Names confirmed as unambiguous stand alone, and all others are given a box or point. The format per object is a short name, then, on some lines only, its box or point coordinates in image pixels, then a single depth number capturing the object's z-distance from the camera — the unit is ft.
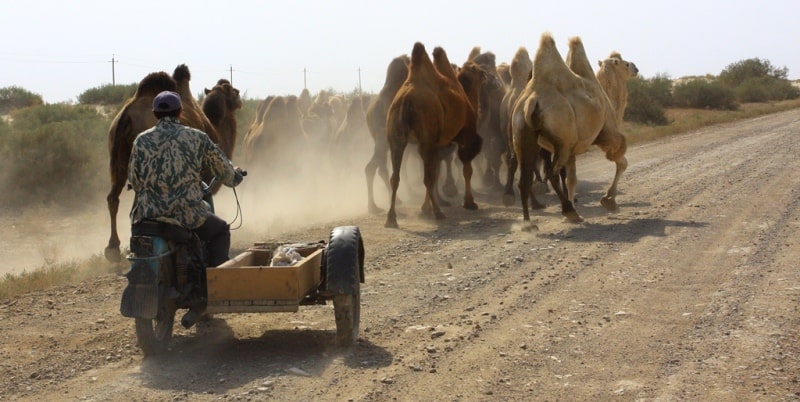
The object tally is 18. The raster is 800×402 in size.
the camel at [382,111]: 55.16
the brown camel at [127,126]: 37.78
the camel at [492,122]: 60.44
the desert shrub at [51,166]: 66.59
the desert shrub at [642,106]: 129.08
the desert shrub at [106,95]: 127.22
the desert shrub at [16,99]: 128.26
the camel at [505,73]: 69.21
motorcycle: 22.61
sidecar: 22.85
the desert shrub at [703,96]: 159.43
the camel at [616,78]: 57.57
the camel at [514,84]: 53.72
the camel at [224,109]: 48.37
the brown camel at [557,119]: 42.86
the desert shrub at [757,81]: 180.14
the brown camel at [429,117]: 47.32
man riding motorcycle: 23.41
